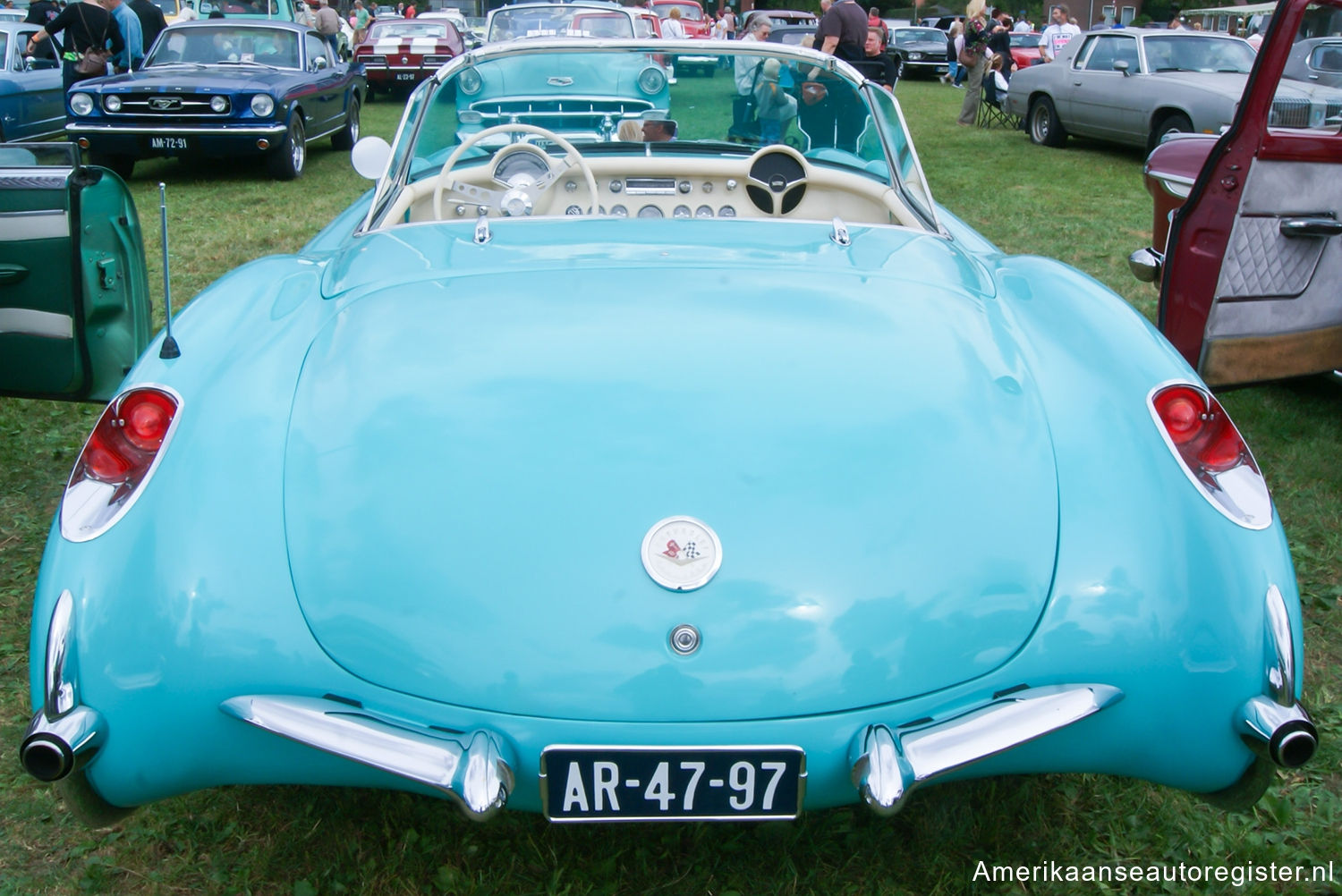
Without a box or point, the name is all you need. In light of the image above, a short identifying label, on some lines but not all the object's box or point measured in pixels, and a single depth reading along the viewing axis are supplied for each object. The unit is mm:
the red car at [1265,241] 3592
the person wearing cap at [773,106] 3604
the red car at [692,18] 22922
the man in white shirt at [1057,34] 18875
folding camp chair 15125
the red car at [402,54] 17984
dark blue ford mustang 9219
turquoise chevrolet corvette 1612
